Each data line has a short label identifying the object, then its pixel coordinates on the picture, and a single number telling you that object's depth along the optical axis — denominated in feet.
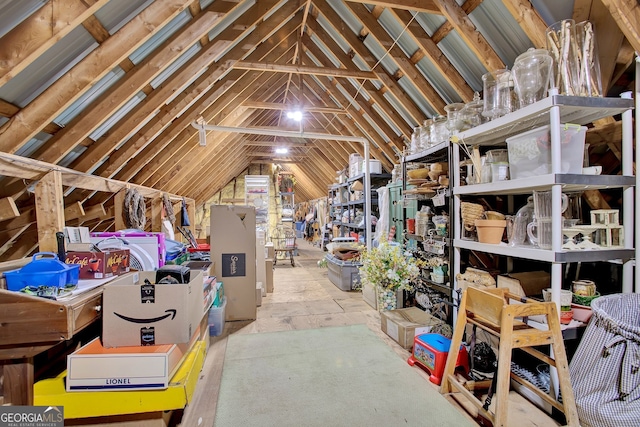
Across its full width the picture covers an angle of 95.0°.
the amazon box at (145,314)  5.71
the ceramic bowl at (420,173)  10.77
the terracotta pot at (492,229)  7.57
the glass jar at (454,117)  9.24
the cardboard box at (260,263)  14.84
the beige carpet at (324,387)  5.89
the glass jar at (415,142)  12.37
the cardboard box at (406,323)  8.84
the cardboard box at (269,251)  16.78
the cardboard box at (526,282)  7.25
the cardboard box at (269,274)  15.37
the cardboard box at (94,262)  6.65
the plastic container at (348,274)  15.57
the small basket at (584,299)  6.41
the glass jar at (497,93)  7.50
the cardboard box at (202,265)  10.36
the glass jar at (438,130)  10.46
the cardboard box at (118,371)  5.06
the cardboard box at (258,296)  12.96
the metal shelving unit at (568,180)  5.83
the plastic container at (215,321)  9.86
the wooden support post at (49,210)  8.32
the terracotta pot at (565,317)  6.23
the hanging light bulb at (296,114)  15.40
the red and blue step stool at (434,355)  7.11
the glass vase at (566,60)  6.15
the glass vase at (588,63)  6.08
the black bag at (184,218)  24.37
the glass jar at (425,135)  11.63
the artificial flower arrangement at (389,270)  9.74
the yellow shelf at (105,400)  5.02
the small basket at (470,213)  8.30
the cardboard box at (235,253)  10.91
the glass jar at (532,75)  6.57
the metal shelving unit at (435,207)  9.14
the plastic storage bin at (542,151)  6.07
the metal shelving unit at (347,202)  19.90
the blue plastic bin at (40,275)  5.35
